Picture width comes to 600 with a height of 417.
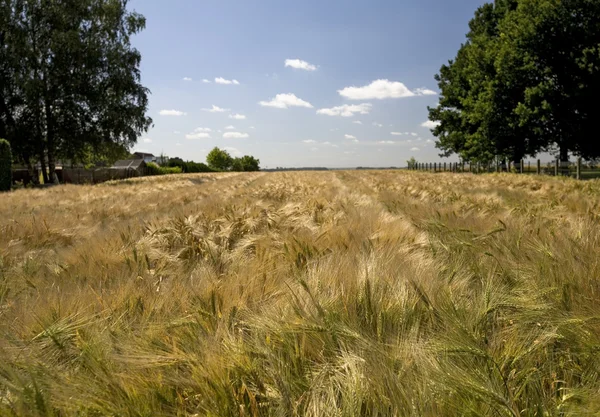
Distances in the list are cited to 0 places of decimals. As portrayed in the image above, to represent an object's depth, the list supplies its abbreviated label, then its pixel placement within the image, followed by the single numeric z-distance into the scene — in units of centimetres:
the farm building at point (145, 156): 10669
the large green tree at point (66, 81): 2111
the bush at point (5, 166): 1522
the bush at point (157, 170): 5150
